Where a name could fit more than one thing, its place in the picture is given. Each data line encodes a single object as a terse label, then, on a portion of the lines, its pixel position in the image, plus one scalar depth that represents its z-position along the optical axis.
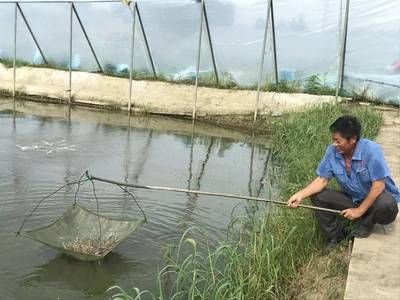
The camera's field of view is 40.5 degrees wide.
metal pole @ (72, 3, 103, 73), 17.00
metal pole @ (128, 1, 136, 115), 14.73
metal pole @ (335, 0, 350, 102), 12.86
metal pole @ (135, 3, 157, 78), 16.38
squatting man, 4.33
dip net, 5.16
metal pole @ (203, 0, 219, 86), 15.27
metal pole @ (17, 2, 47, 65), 17.72
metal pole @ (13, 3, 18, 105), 16.48
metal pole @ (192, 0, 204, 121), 13.77
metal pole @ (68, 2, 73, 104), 16.12
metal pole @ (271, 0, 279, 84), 14.43
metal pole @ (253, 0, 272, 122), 13.23
